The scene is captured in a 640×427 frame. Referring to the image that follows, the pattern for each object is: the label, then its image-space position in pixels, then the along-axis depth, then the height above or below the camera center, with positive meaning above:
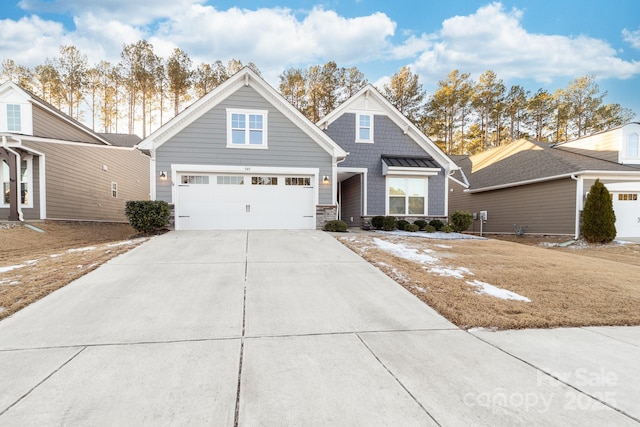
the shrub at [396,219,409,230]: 12.91 -0.85
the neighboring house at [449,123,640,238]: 13.62 +1.21
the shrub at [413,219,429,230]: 13.25 -0.86
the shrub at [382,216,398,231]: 12.61 -0.81
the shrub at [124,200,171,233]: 9.70 -0.36
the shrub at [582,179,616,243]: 12.45 -0.46
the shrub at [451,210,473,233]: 13.35 -0.69
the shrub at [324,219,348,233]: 11.27 -0.82
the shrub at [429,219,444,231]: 13.41 -0.88
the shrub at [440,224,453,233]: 13.12 -1.08
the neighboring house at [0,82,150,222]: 12.38 +1.89
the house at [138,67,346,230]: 10.98 +1.65
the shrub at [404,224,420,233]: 12.77 -1.01
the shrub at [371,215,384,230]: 12.88 -0.75
